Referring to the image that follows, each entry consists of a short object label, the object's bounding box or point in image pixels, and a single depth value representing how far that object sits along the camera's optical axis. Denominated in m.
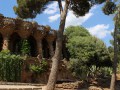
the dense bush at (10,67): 12.78
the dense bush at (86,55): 17.46
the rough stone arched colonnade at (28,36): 15.41
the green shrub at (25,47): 16.26
